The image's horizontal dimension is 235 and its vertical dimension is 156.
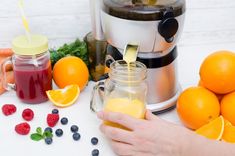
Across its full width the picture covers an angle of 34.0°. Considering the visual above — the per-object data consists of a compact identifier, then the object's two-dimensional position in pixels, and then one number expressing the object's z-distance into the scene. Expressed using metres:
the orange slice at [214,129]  0.82
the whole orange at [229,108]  0.88
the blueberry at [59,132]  0.88
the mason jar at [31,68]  0.95
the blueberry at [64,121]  0.93
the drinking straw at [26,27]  0.94
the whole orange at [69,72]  1.03
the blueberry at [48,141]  0.85
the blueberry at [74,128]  0.90
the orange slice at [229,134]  0.81
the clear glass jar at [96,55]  1.10
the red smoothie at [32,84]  0.98
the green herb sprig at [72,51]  1.11
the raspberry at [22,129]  0.89
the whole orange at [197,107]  0.87
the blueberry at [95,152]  0.81
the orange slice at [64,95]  1.00
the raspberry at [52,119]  0.92
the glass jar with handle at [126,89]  0.84
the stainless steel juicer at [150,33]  0.86
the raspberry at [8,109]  0.96
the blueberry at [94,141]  0.85
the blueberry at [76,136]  0.87
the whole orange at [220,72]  0.88
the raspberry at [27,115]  0.94
